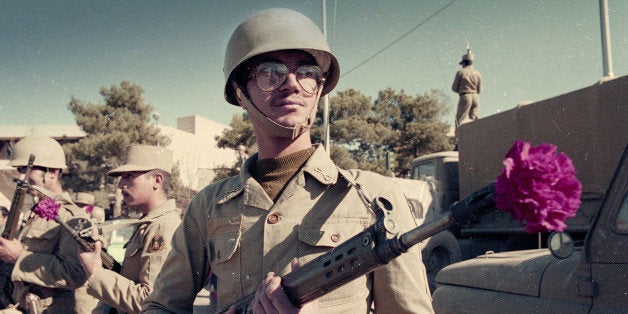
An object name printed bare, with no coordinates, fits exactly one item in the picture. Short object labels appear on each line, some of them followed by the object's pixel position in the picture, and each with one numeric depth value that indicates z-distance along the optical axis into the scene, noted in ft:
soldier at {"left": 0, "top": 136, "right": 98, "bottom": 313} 11.96
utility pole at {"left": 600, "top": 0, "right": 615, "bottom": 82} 25.02
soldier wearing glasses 5.22
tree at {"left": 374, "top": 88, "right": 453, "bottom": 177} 91.91
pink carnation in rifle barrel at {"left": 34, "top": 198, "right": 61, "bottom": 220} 11.14
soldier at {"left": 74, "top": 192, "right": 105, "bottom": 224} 22.06
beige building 99.31
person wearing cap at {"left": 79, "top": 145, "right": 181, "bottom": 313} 9.97
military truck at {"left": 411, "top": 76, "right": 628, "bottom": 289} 18.84
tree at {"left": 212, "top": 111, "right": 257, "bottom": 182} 87.81
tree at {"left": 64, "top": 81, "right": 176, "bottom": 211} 86.43
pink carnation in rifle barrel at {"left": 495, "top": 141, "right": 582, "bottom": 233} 3.00
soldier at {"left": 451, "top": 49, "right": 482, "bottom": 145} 34.32
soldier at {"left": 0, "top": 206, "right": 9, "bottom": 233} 19.01
